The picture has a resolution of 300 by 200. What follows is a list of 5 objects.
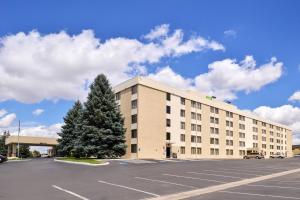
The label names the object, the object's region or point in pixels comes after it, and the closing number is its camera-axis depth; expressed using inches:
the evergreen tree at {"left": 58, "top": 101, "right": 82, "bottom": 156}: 1529.3
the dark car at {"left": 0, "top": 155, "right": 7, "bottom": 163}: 993.7
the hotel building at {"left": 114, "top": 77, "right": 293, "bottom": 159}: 1419.9
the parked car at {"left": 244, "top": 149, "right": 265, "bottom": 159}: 1987.5
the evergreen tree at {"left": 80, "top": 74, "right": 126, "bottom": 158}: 1185.8
